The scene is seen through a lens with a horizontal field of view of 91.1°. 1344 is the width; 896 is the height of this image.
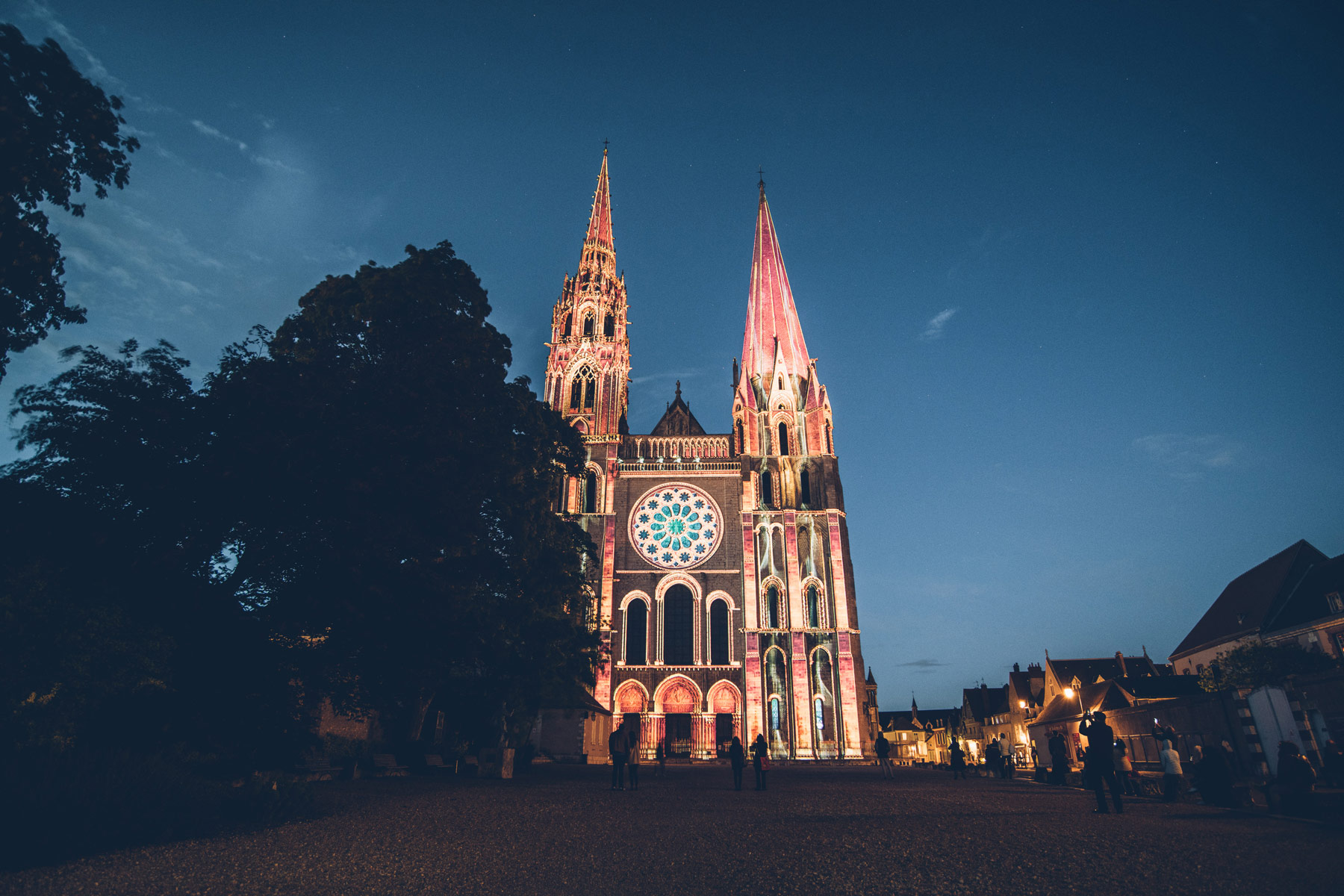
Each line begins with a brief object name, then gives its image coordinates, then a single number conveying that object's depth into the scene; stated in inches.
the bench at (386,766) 616.7
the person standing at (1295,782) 343.6
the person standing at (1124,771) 498.3
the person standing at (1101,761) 379.9
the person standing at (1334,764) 406.9
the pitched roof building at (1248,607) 1245.7
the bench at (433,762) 685.3
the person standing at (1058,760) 651.5
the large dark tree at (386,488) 415.5
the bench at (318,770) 514.6
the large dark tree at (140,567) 354.0
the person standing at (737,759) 535.8
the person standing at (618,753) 519.2
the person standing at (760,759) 538.3
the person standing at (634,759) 534.9
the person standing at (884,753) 788.0
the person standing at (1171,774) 447.2
